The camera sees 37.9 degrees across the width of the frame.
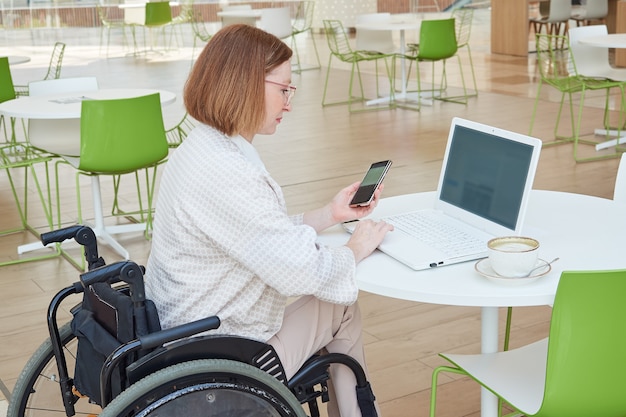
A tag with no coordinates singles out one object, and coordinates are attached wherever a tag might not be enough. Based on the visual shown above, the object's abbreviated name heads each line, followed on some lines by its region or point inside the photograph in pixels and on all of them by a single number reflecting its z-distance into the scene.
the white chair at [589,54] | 6.54
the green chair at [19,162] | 4.51
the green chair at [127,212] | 5.05
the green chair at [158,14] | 13.74
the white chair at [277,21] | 11.36
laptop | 1.94
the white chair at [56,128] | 4.77
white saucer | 1.77
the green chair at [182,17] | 14.12
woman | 1.82
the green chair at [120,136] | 4.16
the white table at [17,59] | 7.33
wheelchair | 1.66
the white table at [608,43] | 5.95
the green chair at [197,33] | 11.64
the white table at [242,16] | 11.84
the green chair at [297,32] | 11.70
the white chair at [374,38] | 8.98
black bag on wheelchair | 1.78
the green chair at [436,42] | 8.23
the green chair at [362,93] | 8.46
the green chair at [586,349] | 1.62
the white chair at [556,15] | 11.76
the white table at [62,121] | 4.37
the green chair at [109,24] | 13.97
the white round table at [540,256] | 1.75
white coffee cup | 1.76
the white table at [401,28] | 8.34
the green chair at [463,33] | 8.72
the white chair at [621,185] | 2.46
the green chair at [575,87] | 6.13
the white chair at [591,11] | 11.95
